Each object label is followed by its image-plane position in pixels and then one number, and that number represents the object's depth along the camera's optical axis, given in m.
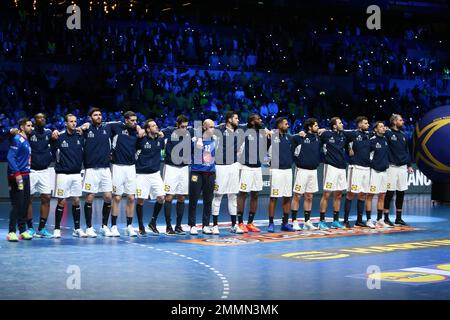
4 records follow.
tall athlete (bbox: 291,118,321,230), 16.25
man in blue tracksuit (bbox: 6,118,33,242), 13.71
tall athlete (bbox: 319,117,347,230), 16.44
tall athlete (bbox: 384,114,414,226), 17.00
